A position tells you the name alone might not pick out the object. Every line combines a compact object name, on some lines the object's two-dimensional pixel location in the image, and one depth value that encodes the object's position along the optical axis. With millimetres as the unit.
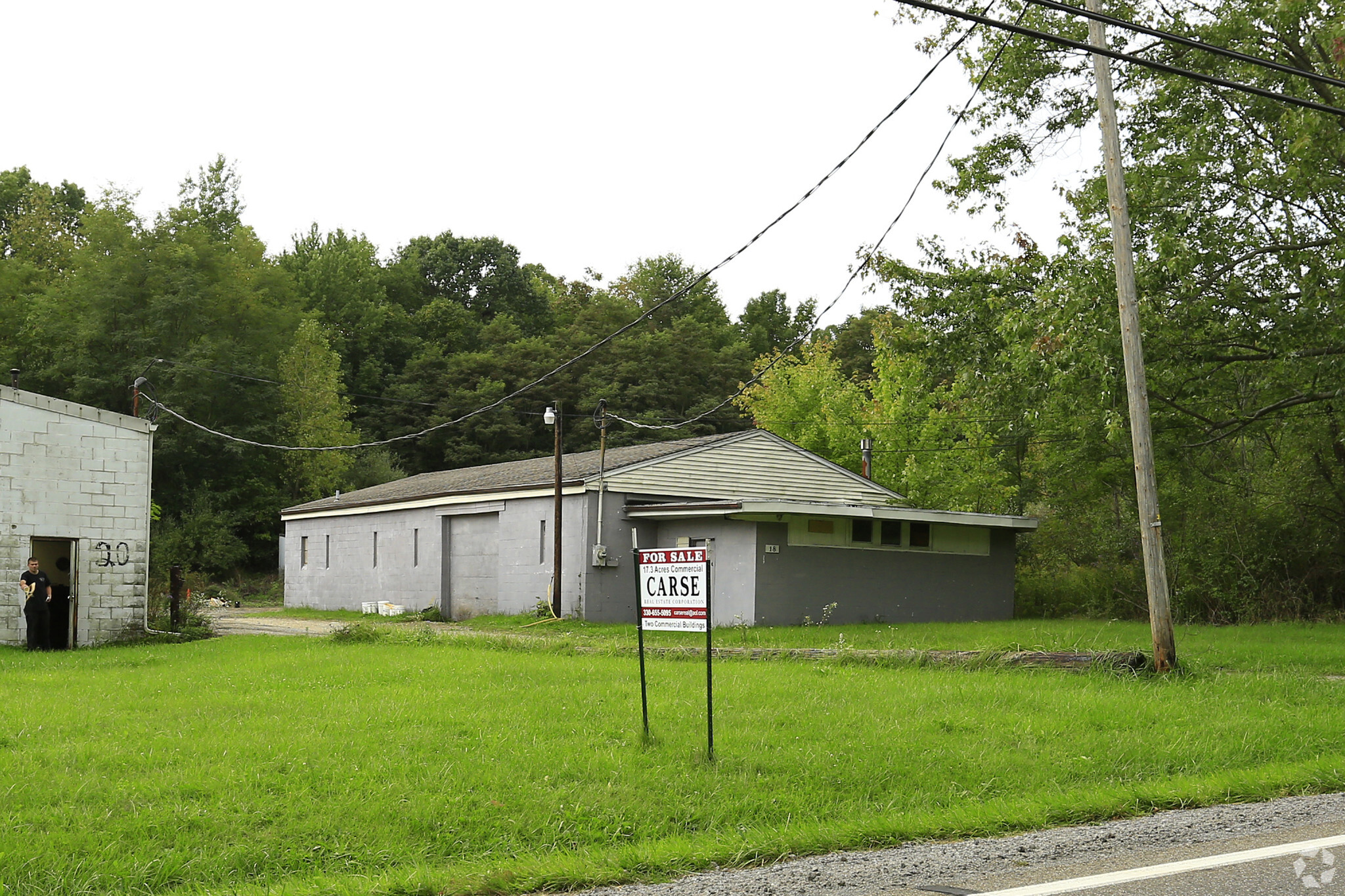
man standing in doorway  16953
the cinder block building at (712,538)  22906
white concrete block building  17734
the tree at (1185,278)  16172
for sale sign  8367
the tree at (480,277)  71438
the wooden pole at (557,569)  24047
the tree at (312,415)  51125
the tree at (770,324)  62344
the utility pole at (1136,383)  12680
